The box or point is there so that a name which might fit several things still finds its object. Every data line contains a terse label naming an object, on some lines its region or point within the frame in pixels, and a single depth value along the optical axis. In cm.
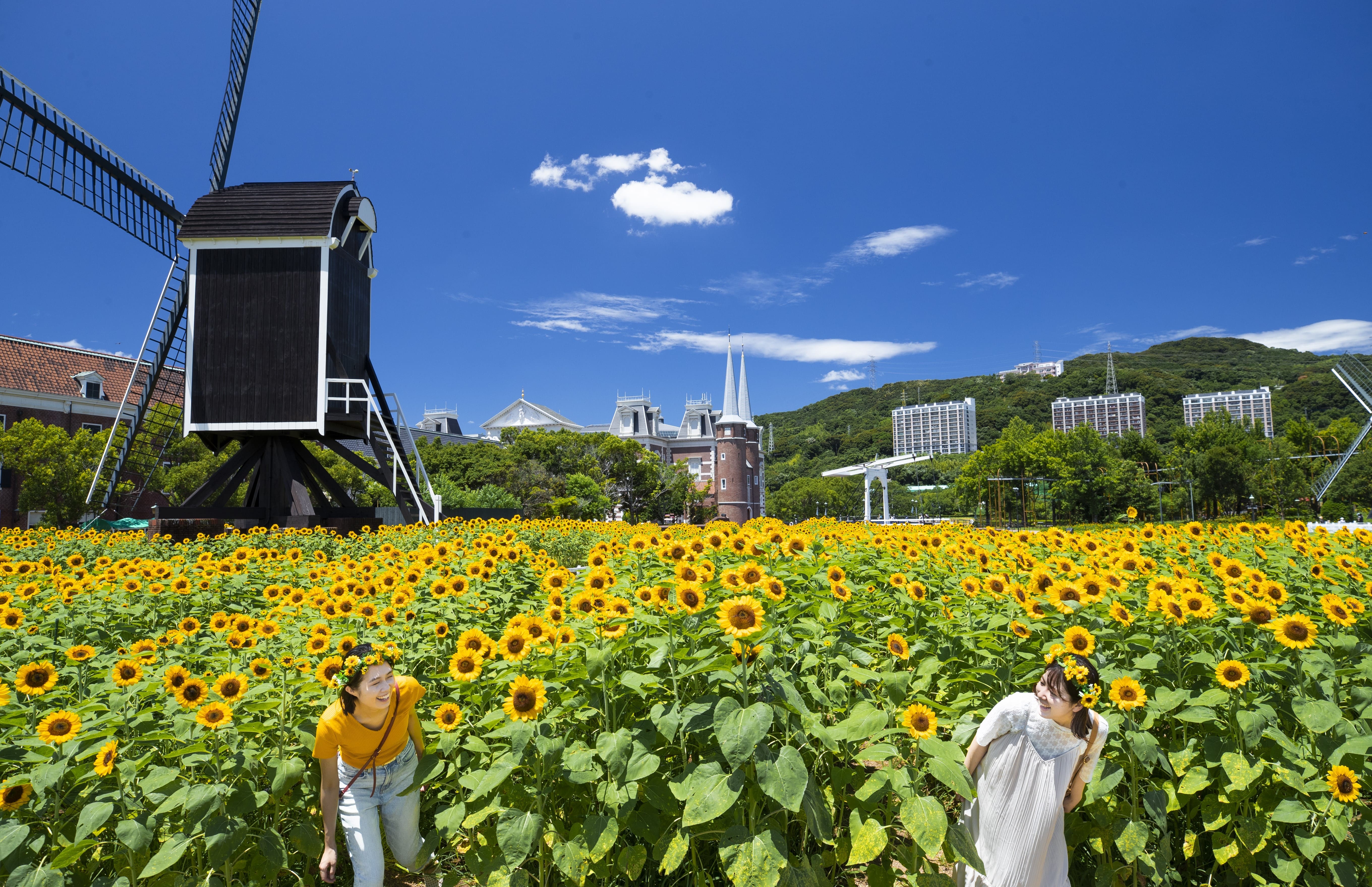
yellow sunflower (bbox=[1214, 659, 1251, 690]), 292
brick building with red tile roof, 3850
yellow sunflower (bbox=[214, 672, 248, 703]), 317
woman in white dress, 285
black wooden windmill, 1636
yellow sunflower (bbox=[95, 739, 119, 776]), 268
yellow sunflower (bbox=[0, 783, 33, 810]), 268
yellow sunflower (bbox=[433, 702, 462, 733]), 308
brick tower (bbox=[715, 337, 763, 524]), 6544
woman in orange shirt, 308
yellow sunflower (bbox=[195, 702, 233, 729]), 284
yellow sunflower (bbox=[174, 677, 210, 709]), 312
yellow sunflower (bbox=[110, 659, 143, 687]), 337
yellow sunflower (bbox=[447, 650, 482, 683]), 311
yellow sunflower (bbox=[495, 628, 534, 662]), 302
